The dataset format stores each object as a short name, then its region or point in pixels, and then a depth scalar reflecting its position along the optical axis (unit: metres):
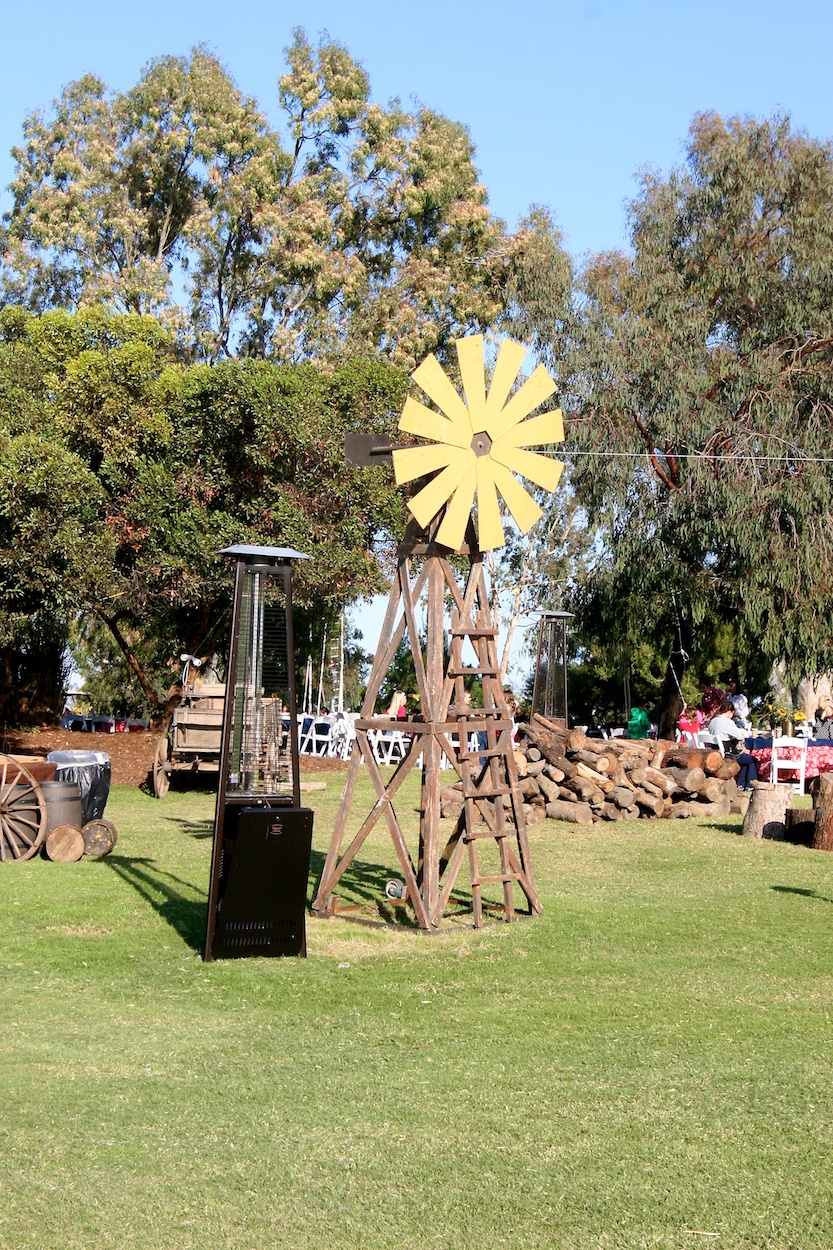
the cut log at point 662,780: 17.27
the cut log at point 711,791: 17.36
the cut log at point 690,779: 17.42
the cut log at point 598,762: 17.38
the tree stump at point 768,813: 14.88
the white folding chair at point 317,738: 26.80
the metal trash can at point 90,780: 13.10
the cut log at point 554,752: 17.16
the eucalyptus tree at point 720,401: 22.16
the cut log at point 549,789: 16.95
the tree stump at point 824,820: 13.94
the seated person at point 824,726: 22.81
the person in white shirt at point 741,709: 24.86
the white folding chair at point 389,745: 25.27
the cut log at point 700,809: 17.12
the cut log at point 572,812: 16.42
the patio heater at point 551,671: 20.23
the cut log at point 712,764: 17.92
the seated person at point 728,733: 21.95
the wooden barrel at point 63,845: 11.84
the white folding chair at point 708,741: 21.78
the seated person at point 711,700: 29.97
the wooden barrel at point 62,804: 12.06
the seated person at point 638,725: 23.17
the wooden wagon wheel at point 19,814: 11.77
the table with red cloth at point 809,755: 18.81
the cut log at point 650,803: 16.91
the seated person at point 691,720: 27.06
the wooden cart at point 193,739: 17.92
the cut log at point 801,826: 14.27
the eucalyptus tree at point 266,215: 30.45
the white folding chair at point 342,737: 25.42
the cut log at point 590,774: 17.08
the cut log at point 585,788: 16.80
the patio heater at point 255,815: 7.77
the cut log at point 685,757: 17.89
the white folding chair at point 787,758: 18.42
